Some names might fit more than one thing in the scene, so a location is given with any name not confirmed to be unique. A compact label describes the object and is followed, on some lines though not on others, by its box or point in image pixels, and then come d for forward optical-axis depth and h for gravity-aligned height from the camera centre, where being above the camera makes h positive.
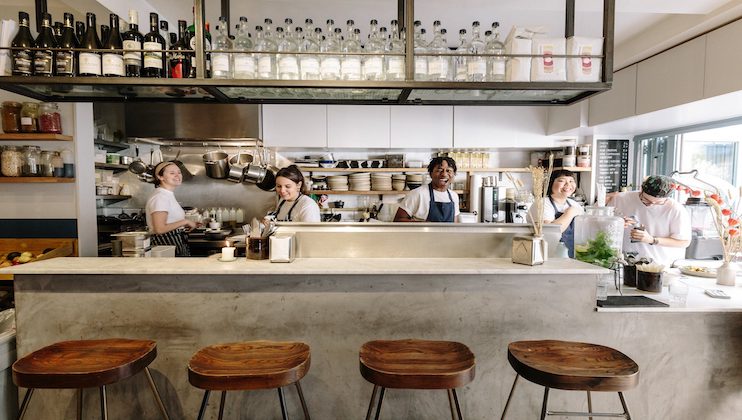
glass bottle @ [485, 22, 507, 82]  1.96 +0.58
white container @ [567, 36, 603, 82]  1.94 +0.61
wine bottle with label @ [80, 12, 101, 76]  1.83 +0.56
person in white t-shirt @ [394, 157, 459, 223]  3.12 -0.15
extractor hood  4.20 +0.66
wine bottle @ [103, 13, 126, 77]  1.83 +0.56
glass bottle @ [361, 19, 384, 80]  1.91 +0.57
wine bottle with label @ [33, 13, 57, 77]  1.85 +0.61
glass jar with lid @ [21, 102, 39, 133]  2.92 +0.49
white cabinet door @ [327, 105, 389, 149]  4.32 +0.64
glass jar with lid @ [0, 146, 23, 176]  2.94 +0.16
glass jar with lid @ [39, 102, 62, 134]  2.97 +0.49
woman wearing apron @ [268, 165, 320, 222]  2.85 -0.11
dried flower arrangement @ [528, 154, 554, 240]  1.88 -0.05
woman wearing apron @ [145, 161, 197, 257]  3.27 -0.26
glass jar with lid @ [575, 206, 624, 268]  2.11 -0.30
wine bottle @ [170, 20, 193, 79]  1.97 +0.61
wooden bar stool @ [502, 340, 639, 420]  1.33 -0.66
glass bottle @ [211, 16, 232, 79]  1.87 +0.57
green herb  2.11 -0.37
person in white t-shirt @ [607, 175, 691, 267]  2.83 -0.29
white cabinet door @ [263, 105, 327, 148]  4.28 +0.63
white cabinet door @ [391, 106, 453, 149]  4.35 +0.63
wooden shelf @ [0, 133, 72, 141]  2.90 +0.34
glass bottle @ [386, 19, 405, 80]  1.92 +0.57
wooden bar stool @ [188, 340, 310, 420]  1.33 -0.66
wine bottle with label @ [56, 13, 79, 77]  1.86 +0.59
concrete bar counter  1.84 -0.68
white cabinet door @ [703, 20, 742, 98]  2.38 +0.78
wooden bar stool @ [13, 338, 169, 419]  1.34 -0.66
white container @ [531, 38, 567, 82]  1.94 +0.60
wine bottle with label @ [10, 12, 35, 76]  1.85 +0.58
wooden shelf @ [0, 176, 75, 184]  2.94 +0.02
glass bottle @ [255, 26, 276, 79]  1.89 +0.58
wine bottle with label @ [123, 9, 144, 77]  1.86 +0.63
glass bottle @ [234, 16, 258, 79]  1.88 +0.56
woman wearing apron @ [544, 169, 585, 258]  2.92 -0.17
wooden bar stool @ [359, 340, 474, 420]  1.34 -0.66
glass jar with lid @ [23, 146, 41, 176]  2.98 +0.16
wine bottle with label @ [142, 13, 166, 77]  1.87 +0.61
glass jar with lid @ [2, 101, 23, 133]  2.91 +0.48
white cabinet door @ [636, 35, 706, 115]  2.67 +0.79
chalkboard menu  4.41 +0.22
